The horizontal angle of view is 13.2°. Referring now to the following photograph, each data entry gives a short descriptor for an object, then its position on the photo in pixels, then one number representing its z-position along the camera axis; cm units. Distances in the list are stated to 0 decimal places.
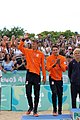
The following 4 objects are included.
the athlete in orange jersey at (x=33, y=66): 904
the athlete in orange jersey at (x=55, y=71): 920
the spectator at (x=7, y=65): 1362
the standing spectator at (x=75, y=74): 909
